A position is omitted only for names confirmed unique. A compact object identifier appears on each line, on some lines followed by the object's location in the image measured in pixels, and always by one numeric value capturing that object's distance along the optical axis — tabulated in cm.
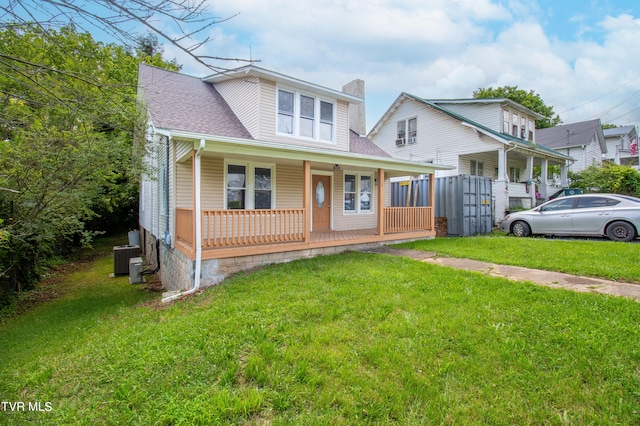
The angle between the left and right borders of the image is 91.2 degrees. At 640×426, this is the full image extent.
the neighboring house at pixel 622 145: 3303
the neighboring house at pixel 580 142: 2386
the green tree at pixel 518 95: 3366
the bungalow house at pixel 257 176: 670
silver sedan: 882
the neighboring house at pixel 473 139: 1484
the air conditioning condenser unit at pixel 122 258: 1052
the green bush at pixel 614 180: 1667
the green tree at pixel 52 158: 326
